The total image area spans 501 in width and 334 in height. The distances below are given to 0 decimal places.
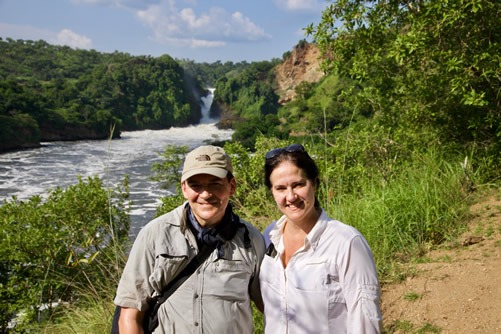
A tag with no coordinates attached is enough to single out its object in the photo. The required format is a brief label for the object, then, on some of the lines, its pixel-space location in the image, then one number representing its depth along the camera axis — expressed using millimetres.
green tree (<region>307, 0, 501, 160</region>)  4617
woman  1452
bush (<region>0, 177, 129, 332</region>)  7460
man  1604
